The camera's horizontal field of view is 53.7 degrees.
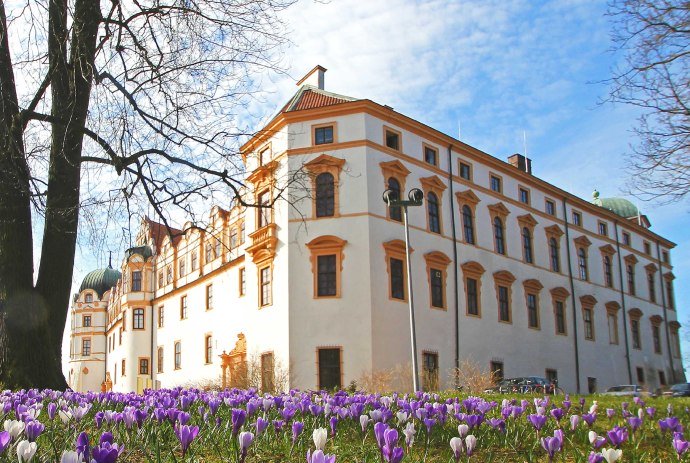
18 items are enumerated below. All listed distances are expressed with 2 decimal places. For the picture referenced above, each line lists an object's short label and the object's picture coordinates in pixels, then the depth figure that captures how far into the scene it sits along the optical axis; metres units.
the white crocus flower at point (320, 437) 3.08
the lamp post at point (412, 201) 21.23
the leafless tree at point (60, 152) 9.84
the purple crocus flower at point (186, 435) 3.19
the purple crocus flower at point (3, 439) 2.80
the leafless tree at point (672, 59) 13.23
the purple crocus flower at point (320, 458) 2.41
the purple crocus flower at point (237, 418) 3.94
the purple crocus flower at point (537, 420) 4.32
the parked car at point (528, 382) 29.21
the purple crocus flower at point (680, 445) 3.61
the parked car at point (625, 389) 36.66
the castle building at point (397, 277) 32.56
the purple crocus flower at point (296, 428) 3.92
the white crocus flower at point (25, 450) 2.68
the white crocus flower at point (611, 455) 3.03
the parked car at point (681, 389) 37.87
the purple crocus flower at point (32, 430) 3.44
